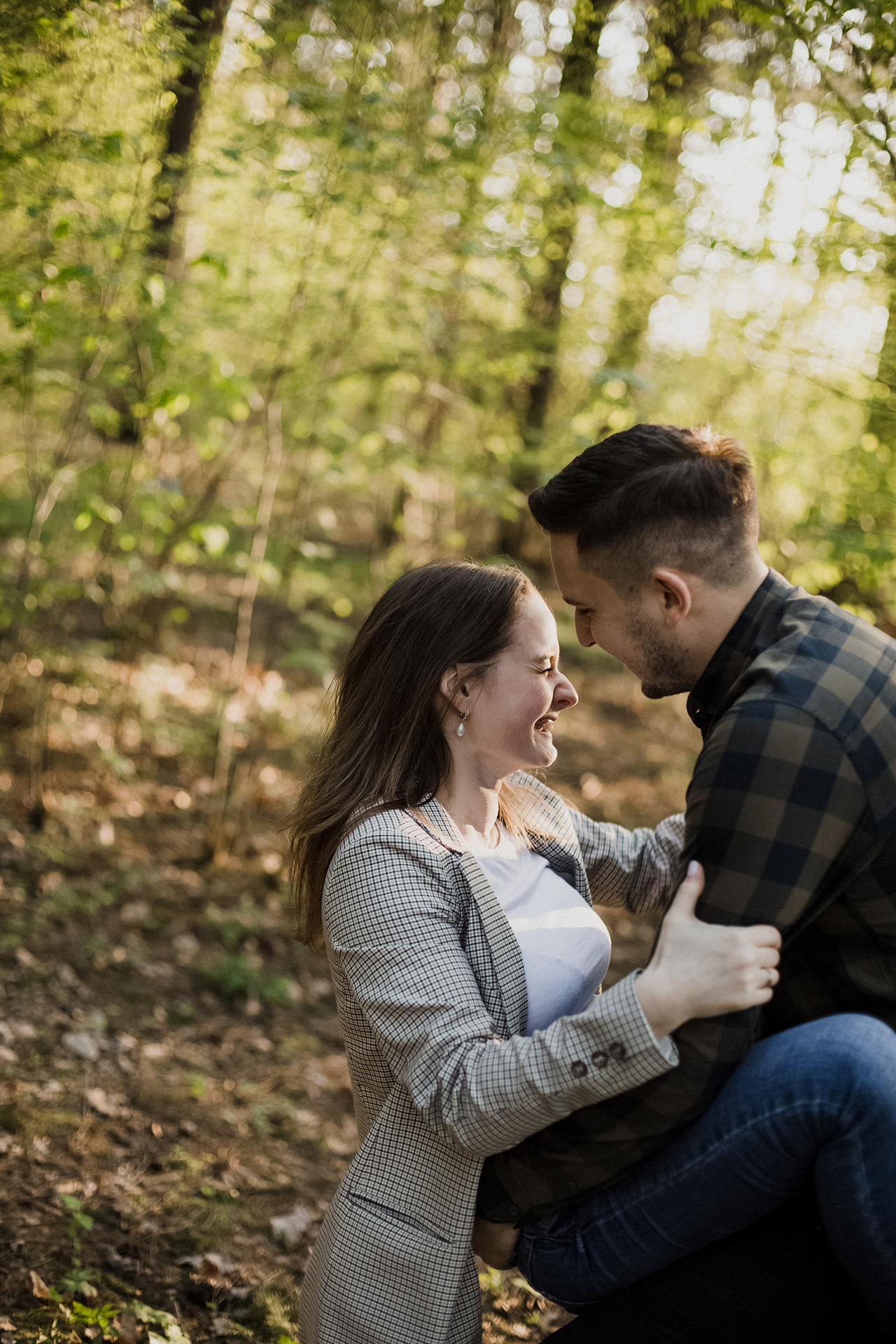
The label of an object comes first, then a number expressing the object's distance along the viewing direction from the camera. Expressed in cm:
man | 164
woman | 163
